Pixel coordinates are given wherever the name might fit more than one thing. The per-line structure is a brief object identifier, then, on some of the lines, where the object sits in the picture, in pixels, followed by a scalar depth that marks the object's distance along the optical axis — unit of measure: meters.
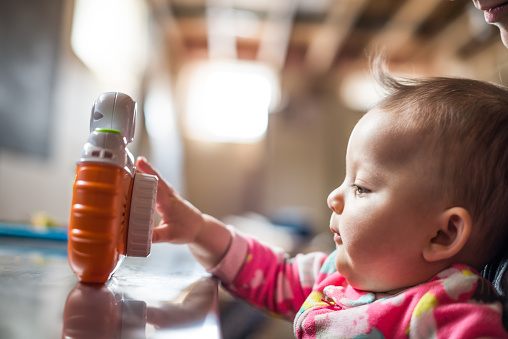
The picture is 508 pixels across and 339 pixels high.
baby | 0.47
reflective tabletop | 0.33
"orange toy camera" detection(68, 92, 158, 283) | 0.45
